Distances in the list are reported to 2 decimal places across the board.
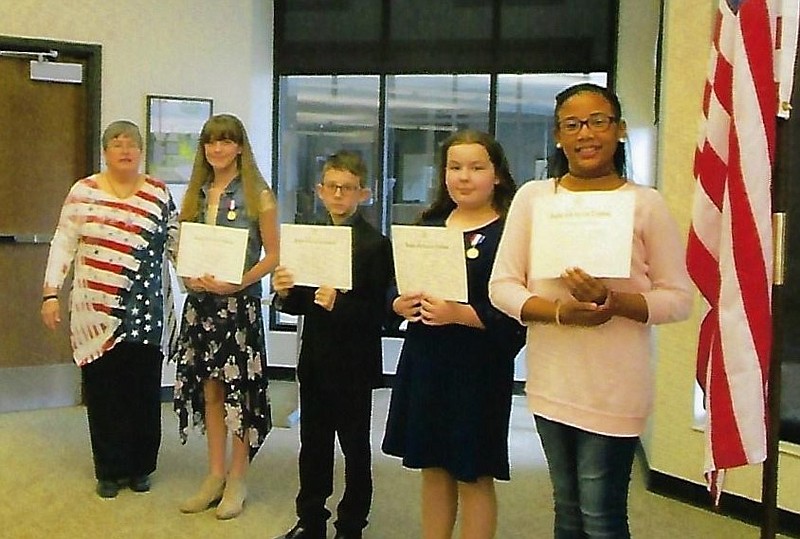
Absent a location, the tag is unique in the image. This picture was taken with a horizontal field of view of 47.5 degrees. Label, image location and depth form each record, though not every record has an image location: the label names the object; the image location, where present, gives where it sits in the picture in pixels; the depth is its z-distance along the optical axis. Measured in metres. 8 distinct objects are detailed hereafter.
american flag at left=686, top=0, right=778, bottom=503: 1.82
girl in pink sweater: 1.92
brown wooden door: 4.97
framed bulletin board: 5.27
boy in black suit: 2.80
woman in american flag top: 3.51
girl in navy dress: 2.37
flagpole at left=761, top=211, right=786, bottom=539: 1.82
